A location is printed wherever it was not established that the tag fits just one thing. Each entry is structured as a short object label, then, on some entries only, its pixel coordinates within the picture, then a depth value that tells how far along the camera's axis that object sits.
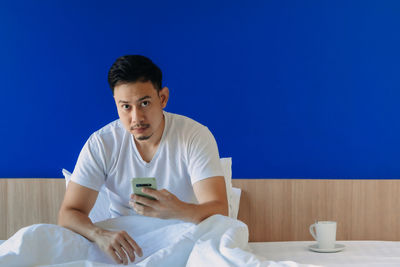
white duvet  1.25
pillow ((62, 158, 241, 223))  2.20
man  1.87
